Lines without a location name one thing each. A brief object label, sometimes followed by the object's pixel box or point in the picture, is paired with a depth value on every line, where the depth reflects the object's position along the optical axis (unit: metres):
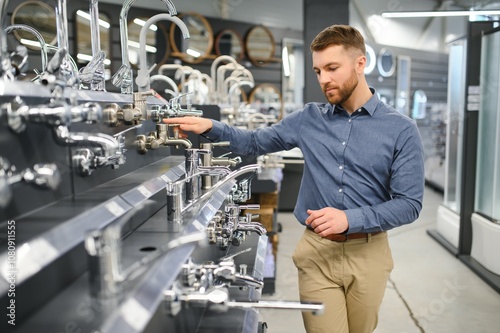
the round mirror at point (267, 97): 8.62
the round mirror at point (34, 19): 5.48
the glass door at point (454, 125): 5.00
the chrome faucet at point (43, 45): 1.63
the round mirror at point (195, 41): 7.59
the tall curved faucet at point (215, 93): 5.01
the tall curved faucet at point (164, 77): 3.63
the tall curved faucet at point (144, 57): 1.72
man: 1.70
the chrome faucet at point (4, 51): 0.92
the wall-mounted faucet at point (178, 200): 1.29
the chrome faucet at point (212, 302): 0.98
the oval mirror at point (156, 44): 7.24
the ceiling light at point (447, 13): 4.80
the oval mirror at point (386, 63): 10.23
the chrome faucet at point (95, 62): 1.46
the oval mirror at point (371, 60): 9.94
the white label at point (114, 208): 1.03
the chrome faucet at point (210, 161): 1.83
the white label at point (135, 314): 0.71
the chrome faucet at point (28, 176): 0.83
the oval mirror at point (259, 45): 8.52
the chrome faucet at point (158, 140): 1.57
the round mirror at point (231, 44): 8.31
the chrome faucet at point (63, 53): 1.05
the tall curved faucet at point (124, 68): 1.66
